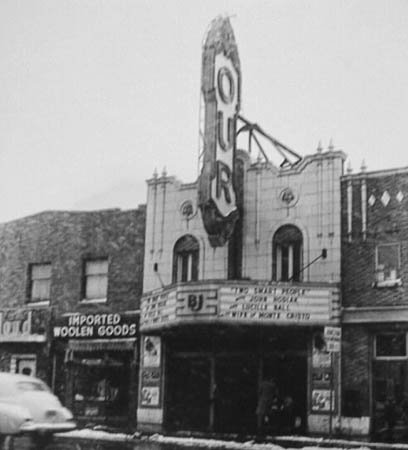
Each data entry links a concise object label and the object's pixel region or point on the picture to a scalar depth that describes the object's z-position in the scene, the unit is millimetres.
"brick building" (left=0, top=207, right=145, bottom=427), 28031
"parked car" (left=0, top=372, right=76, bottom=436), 15875
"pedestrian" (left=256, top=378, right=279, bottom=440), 23703
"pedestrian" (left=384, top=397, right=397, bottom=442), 22547
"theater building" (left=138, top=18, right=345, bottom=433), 23641
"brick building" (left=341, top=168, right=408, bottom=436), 23547
